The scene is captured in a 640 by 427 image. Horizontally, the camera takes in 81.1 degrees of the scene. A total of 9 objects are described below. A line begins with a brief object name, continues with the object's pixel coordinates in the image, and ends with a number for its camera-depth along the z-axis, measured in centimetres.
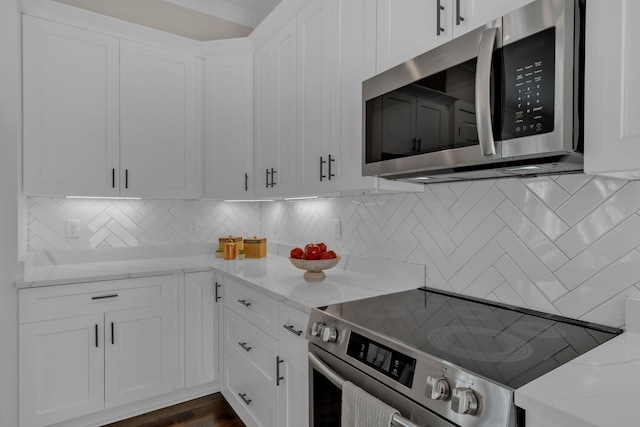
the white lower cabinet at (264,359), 157
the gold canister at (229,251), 283
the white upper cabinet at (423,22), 117
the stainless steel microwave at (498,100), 93
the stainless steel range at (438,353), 84
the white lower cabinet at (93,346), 200
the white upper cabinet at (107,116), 223
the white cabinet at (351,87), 164
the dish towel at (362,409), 102
